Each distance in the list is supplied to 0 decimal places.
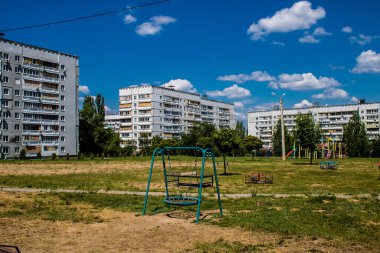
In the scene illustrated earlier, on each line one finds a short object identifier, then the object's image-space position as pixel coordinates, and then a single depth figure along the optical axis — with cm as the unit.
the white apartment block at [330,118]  11688
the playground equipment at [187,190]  1084
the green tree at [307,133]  4109
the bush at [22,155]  6162
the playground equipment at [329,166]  3438
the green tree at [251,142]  6366
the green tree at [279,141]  8512
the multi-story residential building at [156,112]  11094
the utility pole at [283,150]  5433
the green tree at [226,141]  2774
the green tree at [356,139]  7519
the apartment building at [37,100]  7219
